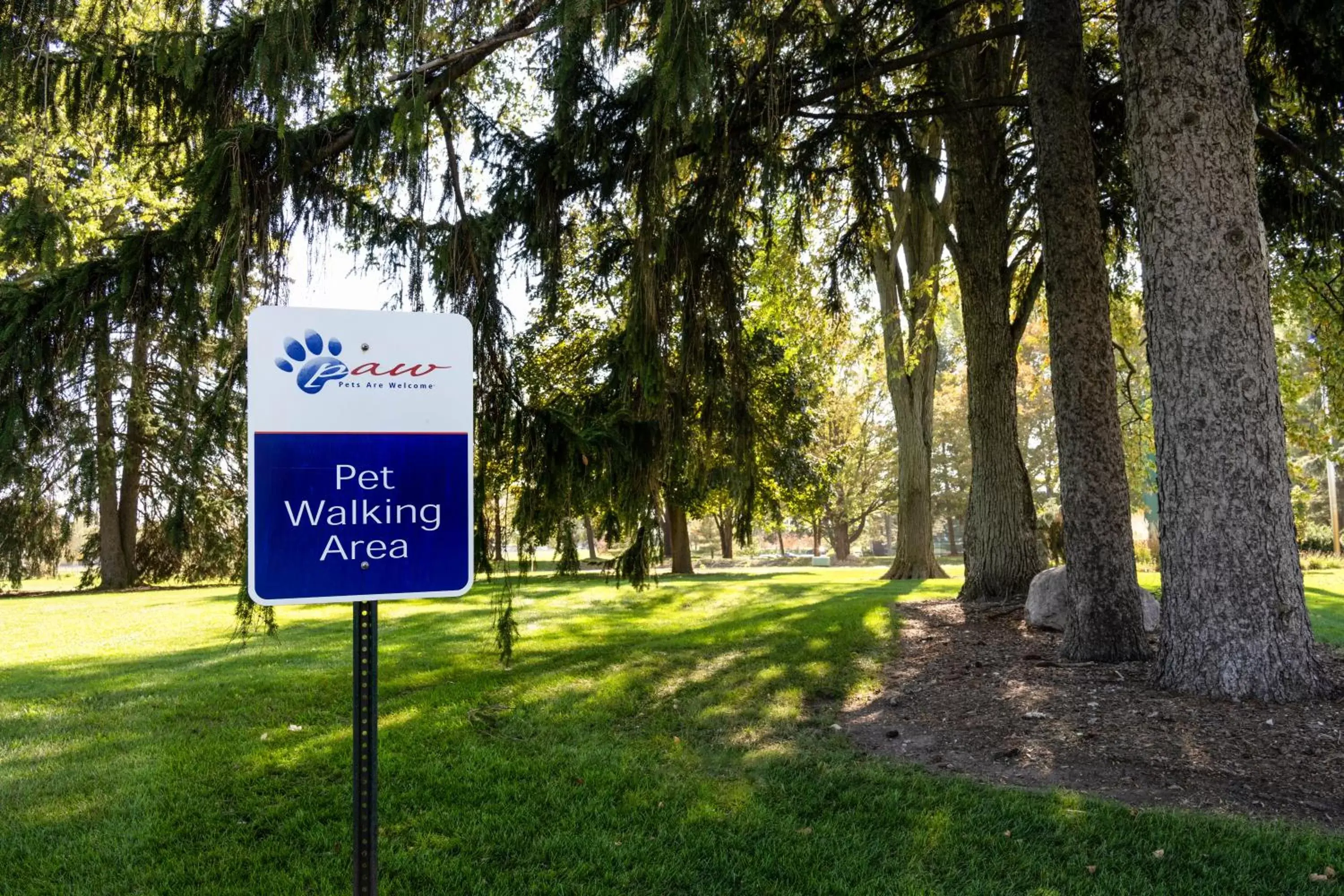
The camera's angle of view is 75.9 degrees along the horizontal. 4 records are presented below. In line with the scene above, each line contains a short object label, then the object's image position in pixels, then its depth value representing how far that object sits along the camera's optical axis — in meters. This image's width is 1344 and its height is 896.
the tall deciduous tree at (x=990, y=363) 9.21
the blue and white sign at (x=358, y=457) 2.28
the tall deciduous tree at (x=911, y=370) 14.03
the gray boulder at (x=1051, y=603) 7.56
